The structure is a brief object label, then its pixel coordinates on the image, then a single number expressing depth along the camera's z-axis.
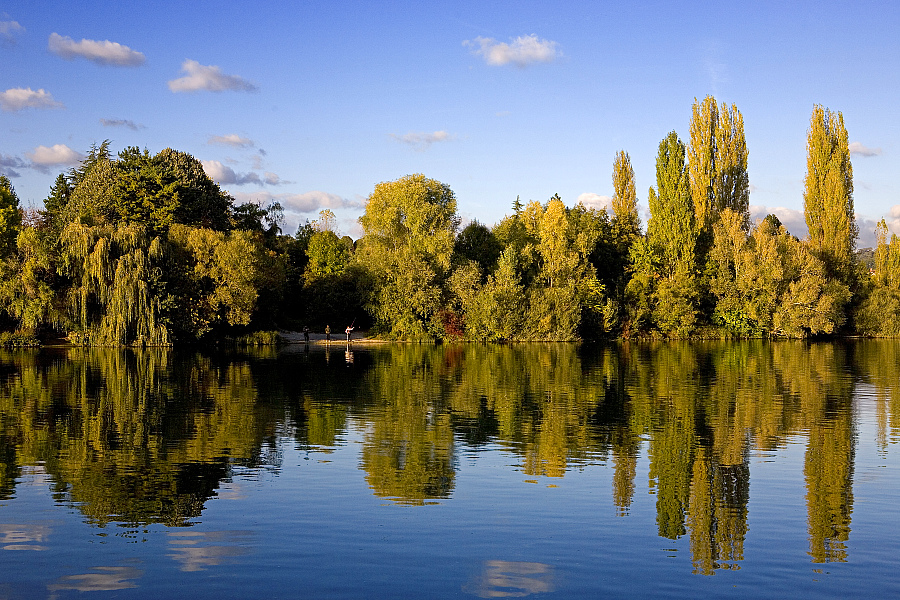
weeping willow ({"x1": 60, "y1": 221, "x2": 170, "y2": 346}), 57.06
